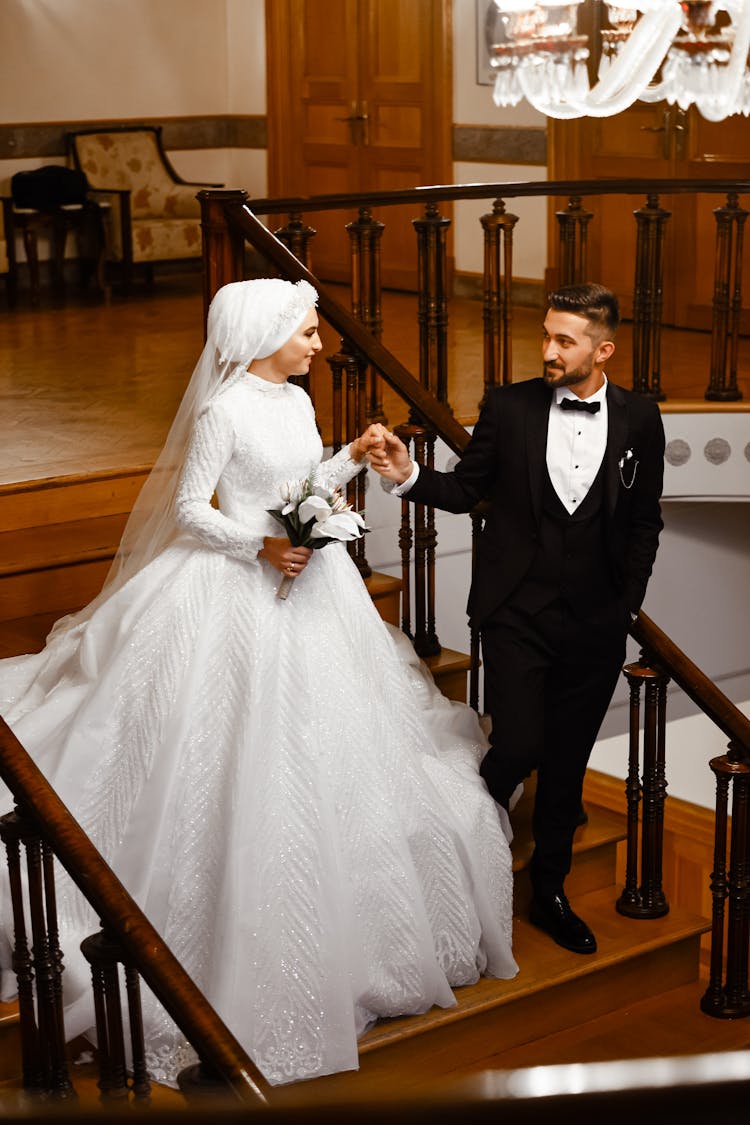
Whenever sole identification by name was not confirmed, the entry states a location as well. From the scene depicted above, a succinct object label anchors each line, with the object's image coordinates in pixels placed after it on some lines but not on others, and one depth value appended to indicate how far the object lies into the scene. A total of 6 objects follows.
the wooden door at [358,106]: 9.55
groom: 3.29
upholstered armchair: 9.91
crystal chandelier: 4.73
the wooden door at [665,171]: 8.14
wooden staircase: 3.17
